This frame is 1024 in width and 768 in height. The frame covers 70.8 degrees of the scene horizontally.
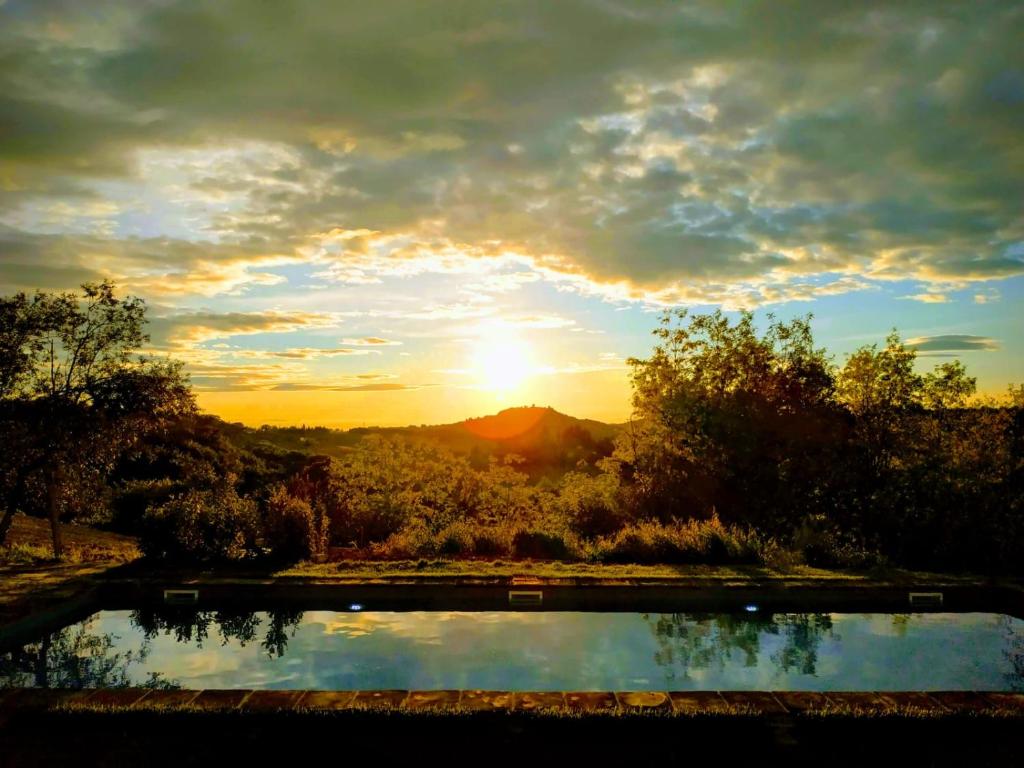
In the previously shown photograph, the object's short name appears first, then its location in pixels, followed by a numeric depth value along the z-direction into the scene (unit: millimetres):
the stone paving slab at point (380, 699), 4805
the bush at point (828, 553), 10570
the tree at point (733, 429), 13844
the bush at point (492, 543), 11477
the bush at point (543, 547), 11180
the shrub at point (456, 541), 11407
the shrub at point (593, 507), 13539
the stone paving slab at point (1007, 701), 4906
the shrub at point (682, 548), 10633
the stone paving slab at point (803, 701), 4828
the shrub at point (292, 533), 10594
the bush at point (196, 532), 10383
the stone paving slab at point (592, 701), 4777
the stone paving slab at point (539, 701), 4783
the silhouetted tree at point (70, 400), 10852
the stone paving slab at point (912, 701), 4879
